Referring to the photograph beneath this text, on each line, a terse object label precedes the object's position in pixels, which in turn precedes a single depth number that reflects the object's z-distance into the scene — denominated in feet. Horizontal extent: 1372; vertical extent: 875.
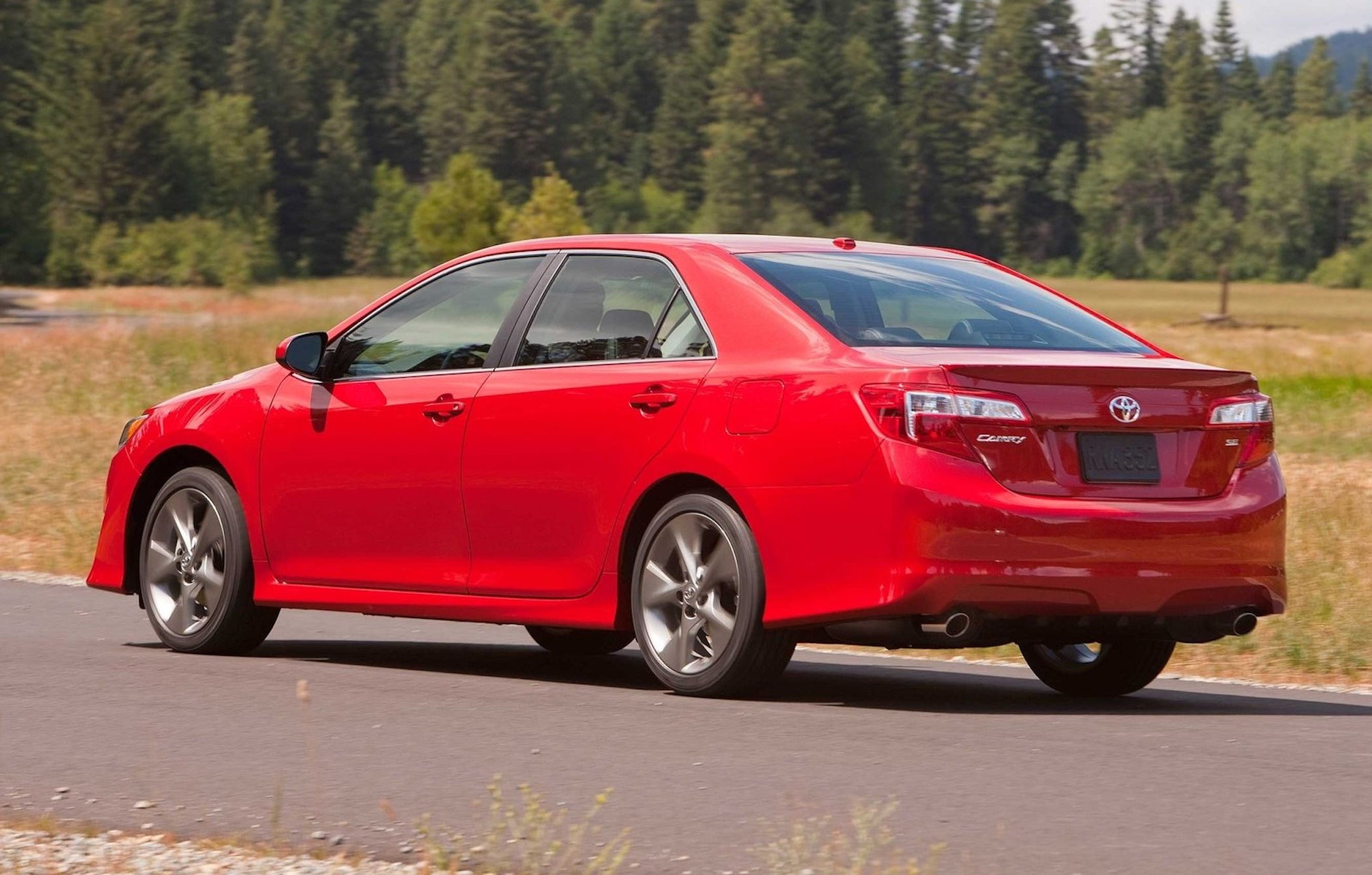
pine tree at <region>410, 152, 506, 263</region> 433.07
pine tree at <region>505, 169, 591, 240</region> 413.18
